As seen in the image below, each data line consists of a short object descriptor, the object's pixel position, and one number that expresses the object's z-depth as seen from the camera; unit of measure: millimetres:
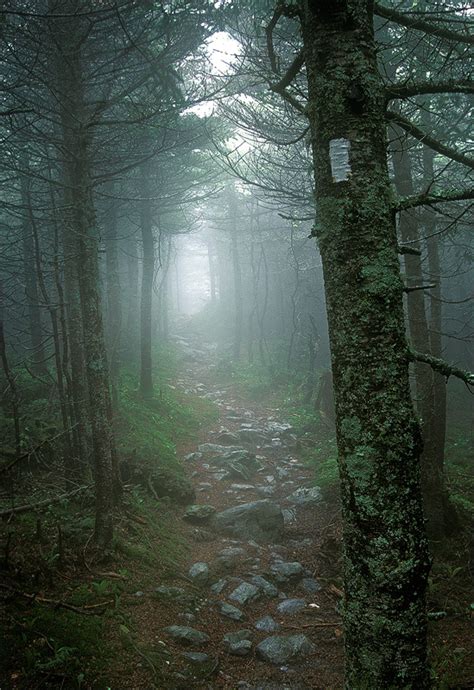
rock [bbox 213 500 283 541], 7035
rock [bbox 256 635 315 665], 4168
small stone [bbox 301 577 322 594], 5473
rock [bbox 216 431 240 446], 11860
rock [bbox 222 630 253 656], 4227
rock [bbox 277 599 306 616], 5004
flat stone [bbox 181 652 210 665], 3953
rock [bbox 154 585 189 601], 4910
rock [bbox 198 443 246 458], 10953
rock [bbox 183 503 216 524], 7410
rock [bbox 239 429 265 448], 12012
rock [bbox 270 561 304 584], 5699
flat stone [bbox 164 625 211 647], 4234
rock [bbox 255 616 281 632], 4656
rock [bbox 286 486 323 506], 8227
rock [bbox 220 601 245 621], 4831
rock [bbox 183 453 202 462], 10453
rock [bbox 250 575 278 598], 5391
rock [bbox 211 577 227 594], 5369
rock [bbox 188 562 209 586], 5539
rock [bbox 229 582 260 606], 5180
